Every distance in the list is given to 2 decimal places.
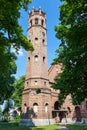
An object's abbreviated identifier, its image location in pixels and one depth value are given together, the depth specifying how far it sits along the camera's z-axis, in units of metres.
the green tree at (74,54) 11.22
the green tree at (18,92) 53.28
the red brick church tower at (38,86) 37.38
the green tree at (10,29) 9.56
